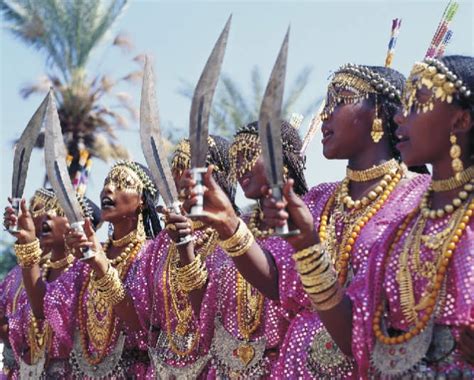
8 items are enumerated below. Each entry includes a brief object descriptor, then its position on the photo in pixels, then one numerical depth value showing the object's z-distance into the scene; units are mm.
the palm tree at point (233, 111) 17094
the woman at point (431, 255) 3340
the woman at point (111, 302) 6102
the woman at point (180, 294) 5062
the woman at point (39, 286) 6320
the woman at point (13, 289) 7359
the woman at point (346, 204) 4012
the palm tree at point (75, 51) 17281
